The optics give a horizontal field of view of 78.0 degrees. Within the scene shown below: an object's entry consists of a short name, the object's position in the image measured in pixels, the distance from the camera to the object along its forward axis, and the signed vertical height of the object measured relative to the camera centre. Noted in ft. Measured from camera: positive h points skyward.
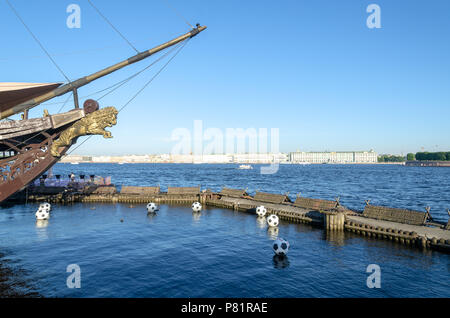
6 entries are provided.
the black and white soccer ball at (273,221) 107.45 -23.56
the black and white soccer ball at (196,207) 136.77 -22.94
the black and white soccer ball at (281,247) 73.46 -23.08
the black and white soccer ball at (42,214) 113.19 -21.60
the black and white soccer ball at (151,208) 129.29 -21.99
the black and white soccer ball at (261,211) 125.49 -22.99
